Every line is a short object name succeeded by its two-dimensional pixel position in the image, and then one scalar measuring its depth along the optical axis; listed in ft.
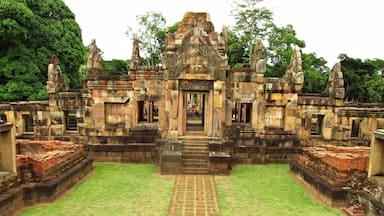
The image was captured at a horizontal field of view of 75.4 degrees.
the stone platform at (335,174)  27.71
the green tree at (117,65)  154.20
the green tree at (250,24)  98.22
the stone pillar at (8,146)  25.40
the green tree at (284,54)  93.56
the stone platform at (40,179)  24.97
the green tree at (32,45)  58.59
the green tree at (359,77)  114.93
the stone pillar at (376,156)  25.73
